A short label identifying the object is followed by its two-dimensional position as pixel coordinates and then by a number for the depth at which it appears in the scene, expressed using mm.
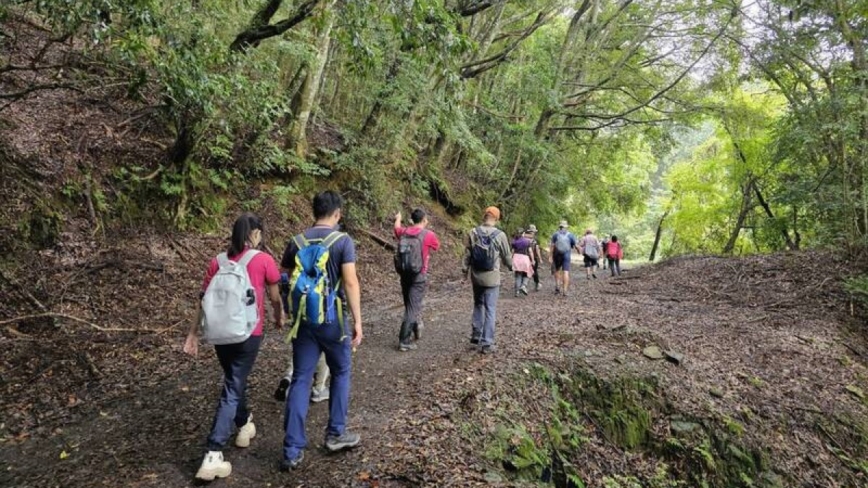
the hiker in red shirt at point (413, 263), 6328
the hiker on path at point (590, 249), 15797
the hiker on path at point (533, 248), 11366
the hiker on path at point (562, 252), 11859
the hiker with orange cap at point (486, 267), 6324
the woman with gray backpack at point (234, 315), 3404
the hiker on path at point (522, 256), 10617
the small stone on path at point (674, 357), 7211
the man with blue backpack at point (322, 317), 3578
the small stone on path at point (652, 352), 7174
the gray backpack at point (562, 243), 11828
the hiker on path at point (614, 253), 17250
